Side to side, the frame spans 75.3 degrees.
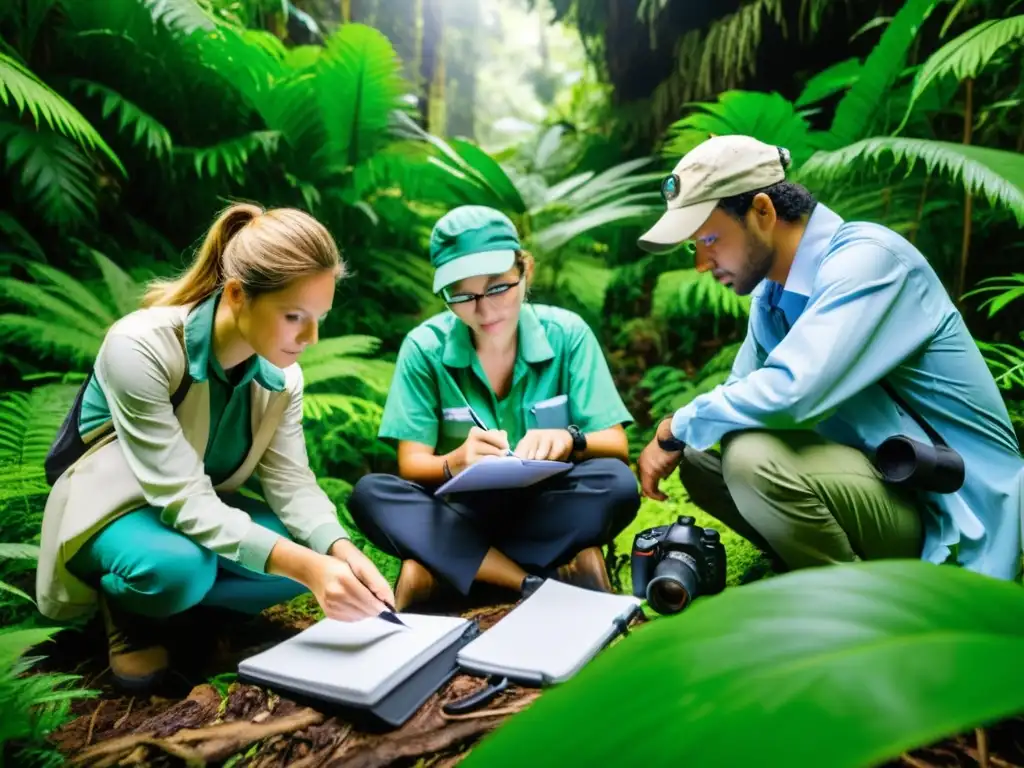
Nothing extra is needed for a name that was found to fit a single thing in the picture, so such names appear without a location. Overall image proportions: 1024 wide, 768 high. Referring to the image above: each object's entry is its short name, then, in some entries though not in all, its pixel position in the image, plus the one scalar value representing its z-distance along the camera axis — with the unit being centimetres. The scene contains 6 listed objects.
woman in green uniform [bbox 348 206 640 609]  172
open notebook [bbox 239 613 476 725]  108
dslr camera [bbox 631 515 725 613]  140
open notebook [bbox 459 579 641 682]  119
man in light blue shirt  133
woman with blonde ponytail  131
